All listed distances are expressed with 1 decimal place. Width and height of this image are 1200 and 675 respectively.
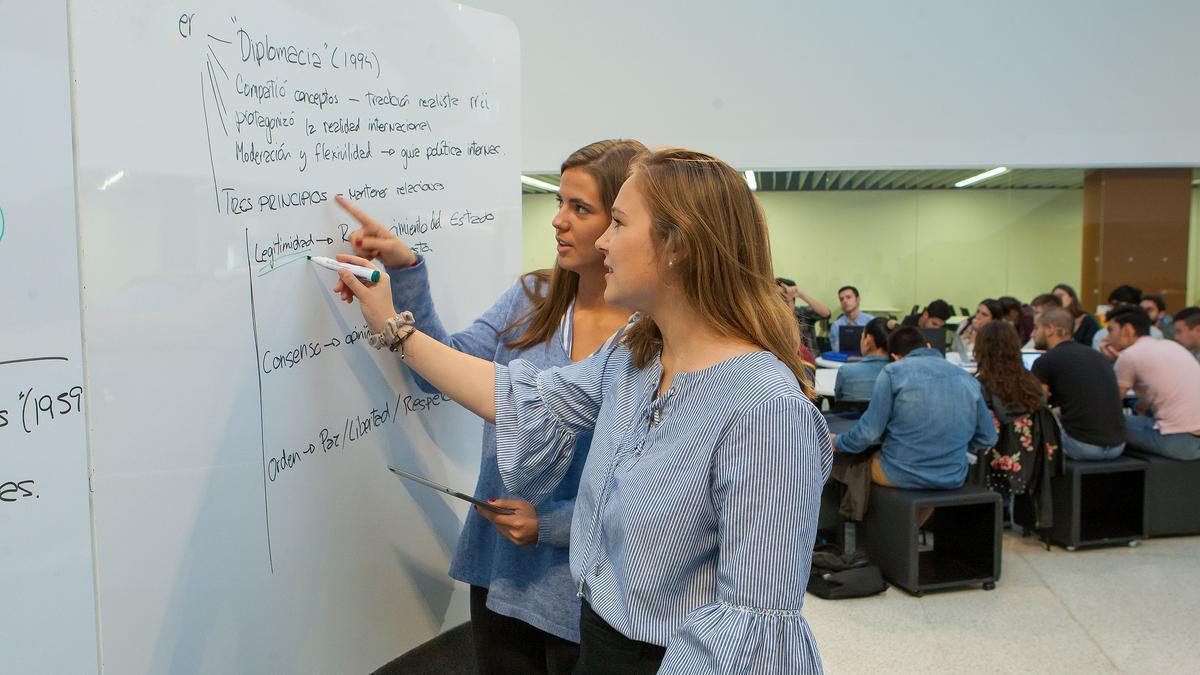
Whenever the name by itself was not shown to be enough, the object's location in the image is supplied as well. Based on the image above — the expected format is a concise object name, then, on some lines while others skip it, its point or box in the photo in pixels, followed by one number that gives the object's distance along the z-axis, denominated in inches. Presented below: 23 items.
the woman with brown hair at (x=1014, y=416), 166.9
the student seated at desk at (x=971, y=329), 233.5
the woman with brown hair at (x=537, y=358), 58.8
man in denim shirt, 148.6
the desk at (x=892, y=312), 284.0
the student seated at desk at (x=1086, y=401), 171.3
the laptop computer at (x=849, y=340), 259.4
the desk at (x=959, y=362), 216.6
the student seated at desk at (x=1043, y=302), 246.6
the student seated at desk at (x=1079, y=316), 254.8
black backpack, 149.7
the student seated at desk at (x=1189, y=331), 209.3
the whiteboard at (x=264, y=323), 40.7
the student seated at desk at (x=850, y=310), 271.4
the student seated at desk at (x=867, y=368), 182.4
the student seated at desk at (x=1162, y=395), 175.3
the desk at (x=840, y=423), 179.2
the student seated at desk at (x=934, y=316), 259.8
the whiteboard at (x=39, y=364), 35.3
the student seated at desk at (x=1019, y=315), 255.9
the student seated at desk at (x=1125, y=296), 271.7
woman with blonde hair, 35.9
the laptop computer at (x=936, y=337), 222.7
